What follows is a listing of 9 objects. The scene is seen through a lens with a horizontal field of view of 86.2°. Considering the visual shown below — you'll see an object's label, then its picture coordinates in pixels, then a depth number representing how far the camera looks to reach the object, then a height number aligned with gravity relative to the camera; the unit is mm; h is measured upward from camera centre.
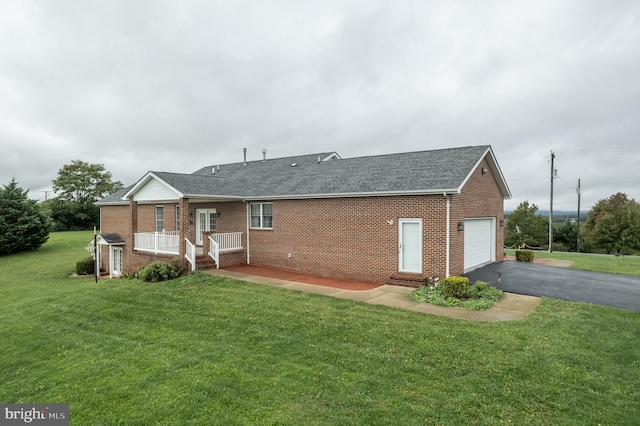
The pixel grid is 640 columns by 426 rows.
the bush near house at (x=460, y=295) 9055 -2407
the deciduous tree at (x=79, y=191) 44844 +2431
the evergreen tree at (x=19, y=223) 27625 -1199
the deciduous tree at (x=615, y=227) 46000 -2168
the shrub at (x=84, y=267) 21602 -3698
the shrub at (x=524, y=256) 16211 -2144
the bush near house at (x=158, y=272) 13508 -2536
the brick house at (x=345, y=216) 11828 -262
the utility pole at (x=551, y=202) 30534 +807
